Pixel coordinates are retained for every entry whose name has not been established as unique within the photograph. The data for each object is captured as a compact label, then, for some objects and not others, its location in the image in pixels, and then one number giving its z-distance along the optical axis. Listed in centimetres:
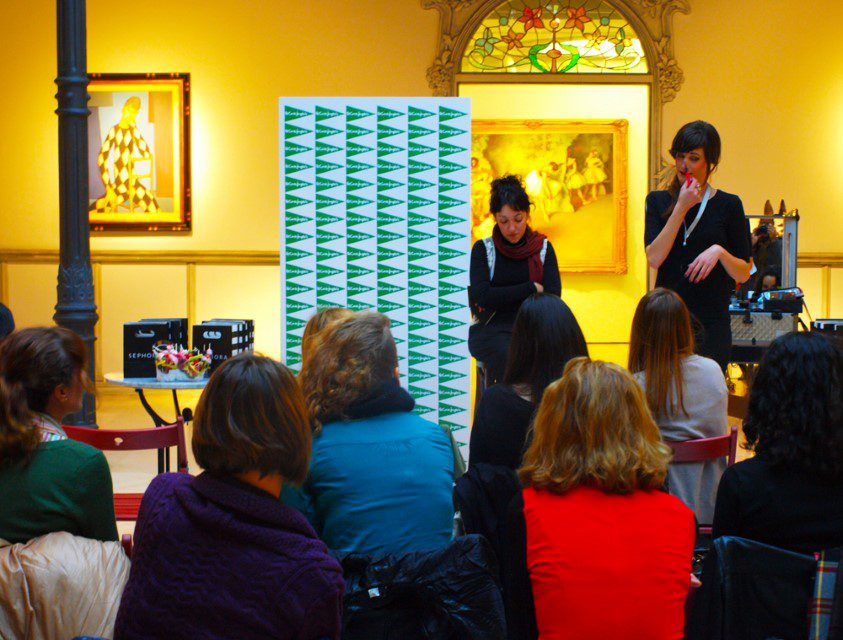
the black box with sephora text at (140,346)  489
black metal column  571
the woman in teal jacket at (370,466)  233
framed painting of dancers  931
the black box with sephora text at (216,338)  494
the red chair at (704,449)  297
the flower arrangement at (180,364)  475
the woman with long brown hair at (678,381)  313
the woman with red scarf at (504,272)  482
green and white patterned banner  455
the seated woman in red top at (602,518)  203
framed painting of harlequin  914
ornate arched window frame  903
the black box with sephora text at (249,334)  532
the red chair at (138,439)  327
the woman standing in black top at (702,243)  391
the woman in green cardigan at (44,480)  229
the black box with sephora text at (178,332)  500
